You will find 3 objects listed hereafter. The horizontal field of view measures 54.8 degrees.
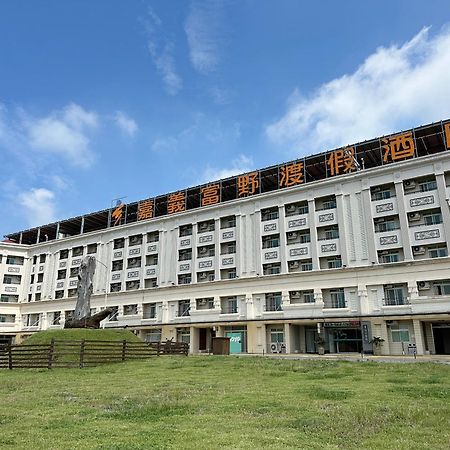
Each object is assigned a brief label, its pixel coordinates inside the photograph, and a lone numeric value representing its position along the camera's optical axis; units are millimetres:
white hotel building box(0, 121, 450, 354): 37156
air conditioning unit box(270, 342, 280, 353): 42553
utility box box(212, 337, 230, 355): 35281
